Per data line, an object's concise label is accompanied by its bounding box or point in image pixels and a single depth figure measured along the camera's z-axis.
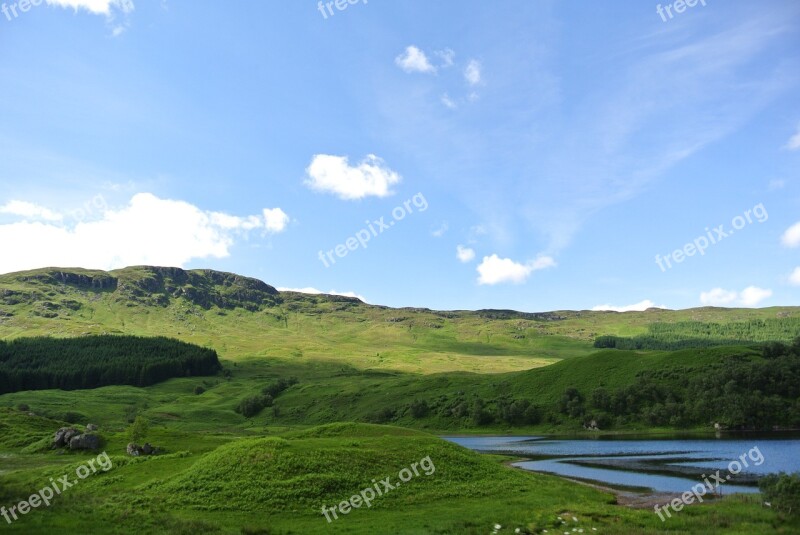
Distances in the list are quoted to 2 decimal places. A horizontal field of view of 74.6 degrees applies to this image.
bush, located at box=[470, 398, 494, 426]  174.00
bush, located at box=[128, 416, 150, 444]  84.12
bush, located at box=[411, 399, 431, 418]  189.25
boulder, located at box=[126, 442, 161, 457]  70.81
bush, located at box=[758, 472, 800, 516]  40.12
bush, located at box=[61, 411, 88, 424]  163.38
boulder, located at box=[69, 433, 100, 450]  85.75
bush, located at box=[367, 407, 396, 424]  189.62
